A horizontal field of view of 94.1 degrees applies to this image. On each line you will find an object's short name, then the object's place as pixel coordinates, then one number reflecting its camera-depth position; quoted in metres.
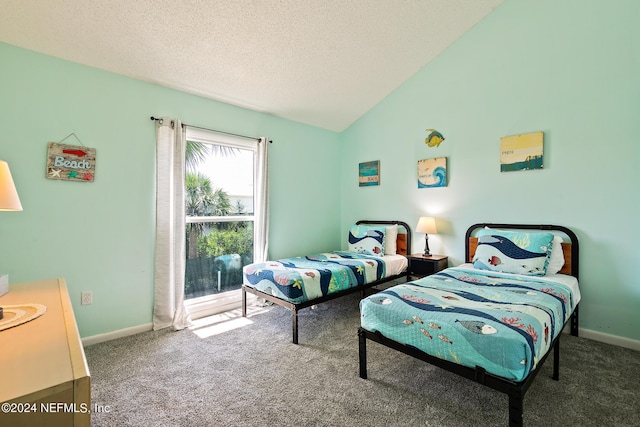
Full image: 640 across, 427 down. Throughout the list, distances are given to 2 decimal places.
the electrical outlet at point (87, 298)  2.55
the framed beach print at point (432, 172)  3.58
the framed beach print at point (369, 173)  4.26
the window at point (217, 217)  3.25
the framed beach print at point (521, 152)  2.91
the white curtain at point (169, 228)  2.90
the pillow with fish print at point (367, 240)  3.81
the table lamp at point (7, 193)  1.43
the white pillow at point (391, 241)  3.86
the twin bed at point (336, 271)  2.70
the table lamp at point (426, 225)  3.48
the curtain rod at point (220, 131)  2.90
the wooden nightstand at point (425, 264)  3.38
